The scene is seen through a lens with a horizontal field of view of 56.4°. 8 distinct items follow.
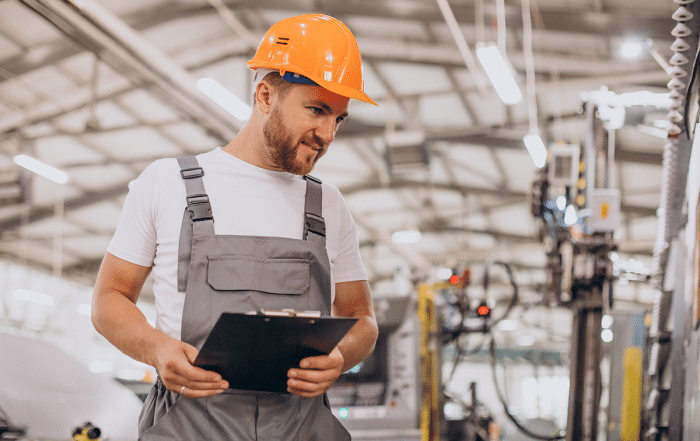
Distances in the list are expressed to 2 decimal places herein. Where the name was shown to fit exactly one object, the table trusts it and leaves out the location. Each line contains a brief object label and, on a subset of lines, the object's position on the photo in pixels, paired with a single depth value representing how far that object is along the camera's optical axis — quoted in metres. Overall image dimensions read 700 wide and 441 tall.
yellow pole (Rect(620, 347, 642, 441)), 4.84
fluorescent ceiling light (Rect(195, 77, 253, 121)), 6.48
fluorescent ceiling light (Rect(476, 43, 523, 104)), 5.53
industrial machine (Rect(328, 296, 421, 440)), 4.02
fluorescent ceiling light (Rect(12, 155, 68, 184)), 8.95
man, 1.30
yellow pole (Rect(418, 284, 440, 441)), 4.27
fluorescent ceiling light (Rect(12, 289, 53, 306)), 14.63
